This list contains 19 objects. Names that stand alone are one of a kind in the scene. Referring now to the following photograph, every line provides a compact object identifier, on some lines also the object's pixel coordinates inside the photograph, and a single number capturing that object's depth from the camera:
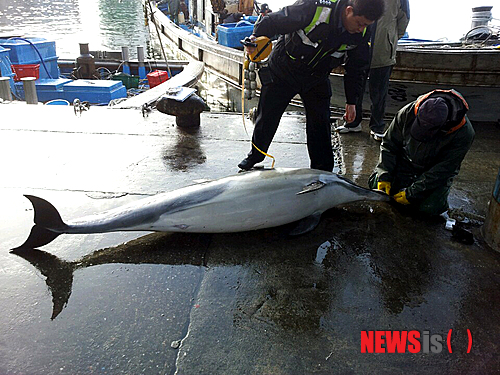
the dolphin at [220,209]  2.90
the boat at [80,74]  10.73
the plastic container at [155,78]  11.77
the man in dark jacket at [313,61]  3.34
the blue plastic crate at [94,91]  10.74
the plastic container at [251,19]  14.32
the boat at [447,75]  6.79
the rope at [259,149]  4.18
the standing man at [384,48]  5.09
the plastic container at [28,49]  11.44
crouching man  3.14
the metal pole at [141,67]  14.81
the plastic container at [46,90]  10.88
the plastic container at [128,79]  13.51
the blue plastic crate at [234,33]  12.88
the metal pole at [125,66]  14.90
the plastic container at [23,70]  11.05
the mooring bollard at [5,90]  8.82
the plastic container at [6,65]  10.73
